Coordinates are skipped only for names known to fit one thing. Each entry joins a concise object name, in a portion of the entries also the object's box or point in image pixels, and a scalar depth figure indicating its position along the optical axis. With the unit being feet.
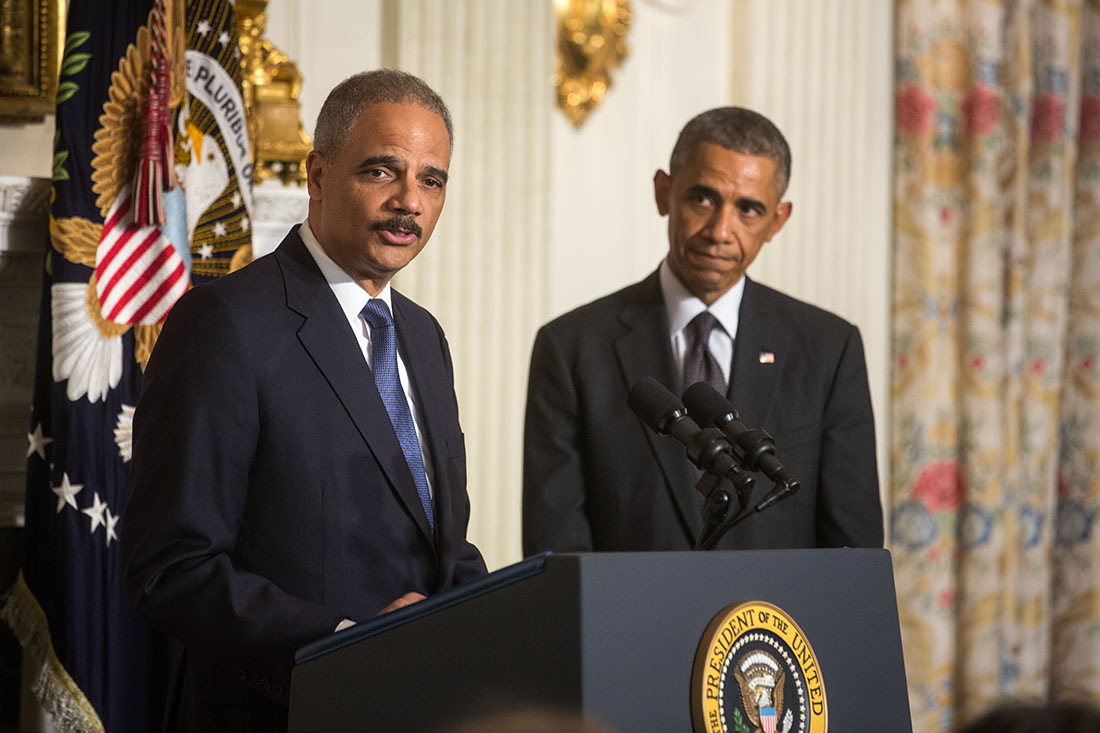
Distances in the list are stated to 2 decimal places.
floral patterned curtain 26.67
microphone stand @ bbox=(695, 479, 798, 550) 18.81
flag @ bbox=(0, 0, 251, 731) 21.46
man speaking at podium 18.65
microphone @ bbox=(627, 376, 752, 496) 18.67
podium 17.78
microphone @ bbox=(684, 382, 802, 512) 18.71
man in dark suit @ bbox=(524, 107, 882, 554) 20.54
